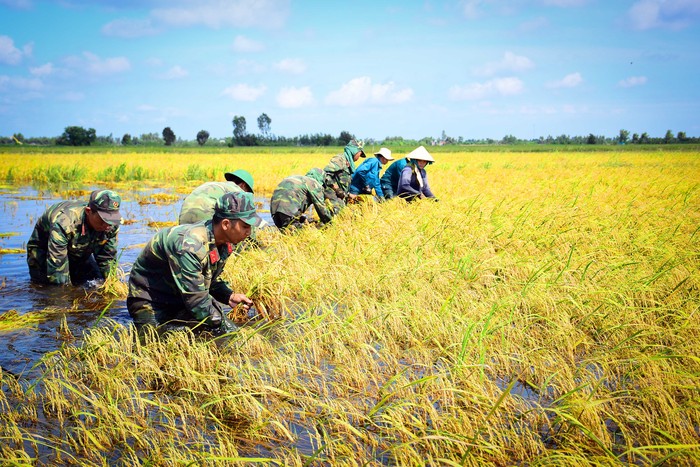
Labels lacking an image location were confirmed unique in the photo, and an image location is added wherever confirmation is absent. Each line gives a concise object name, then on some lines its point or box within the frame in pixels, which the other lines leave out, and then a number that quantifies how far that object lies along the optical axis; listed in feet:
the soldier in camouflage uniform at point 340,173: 31.02
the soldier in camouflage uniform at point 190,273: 12.31
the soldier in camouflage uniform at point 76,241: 17.47
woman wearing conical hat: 31.24
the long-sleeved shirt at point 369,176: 33.96
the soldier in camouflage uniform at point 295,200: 26.40
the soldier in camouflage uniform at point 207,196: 20.43
